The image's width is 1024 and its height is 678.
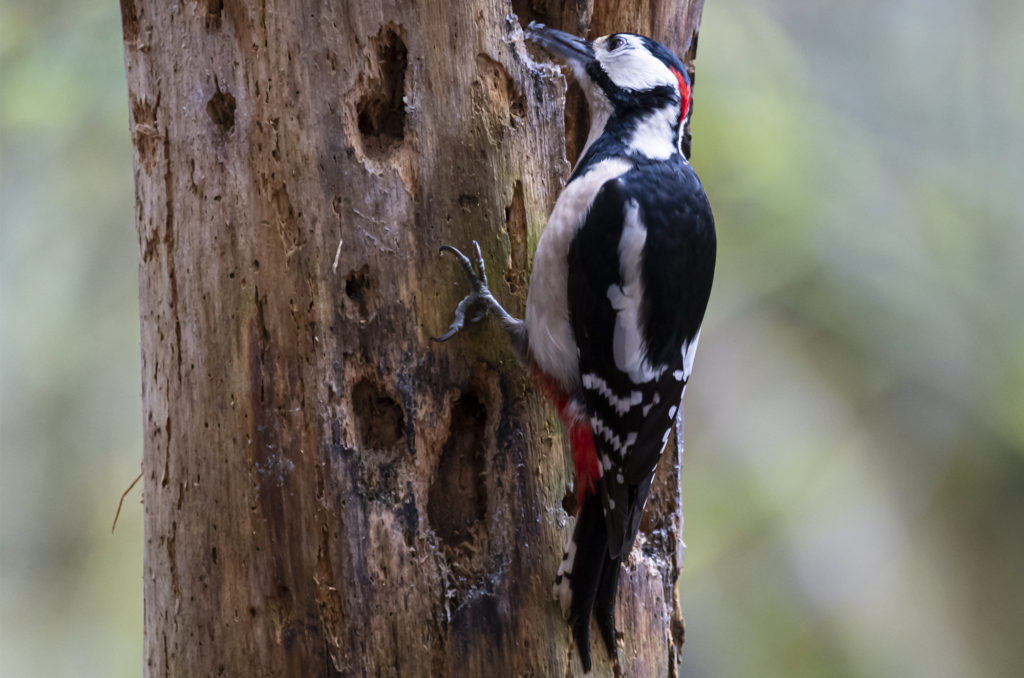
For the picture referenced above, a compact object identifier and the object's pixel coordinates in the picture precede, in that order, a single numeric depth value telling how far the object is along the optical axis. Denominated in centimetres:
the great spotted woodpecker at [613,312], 508
